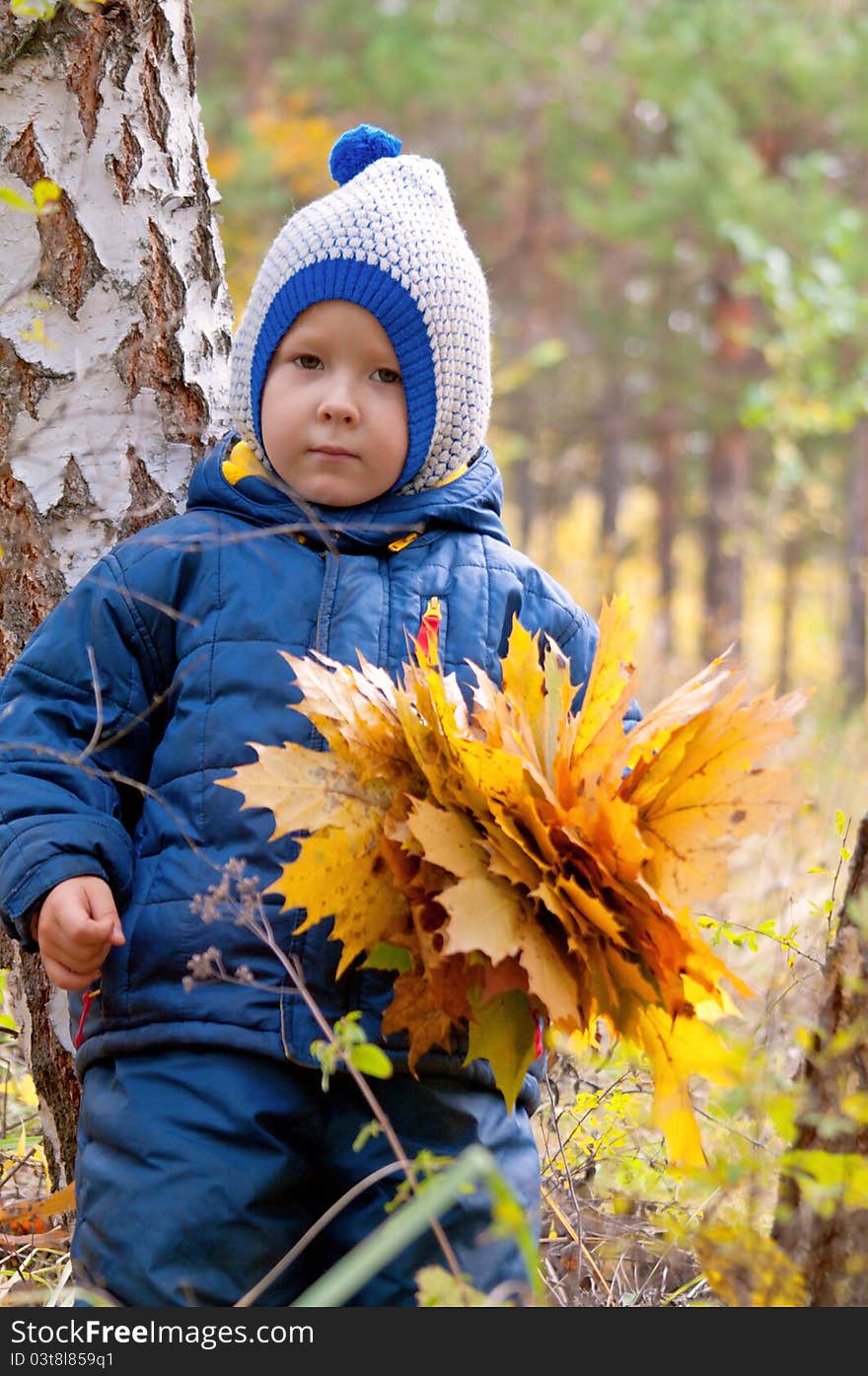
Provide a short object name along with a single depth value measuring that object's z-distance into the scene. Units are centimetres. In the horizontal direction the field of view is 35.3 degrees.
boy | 202
